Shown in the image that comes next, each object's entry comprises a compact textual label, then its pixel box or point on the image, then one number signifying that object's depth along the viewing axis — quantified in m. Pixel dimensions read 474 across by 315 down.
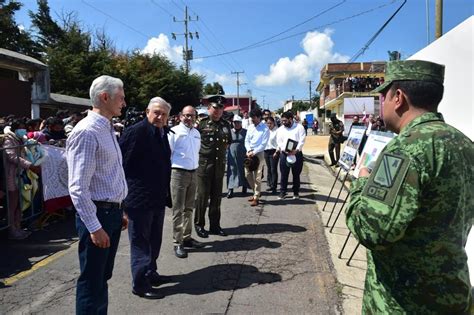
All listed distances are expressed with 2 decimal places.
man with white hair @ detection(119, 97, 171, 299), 3.99
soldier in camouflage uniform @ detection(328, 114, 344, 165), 14.45
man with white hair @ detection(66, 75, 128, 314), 2.73
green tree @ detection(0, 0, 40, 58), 31.28
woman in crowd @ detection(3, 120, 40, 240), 5.98
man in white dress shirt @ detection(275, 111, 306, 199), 8.79
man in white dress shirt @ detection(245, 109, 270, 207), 8.66
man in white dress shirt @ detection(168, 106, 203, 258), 5.12
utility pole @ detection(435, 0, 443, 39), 11.90
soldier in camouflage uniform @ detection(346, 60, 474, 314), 1.66
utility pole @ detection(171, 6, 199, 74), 39.72
